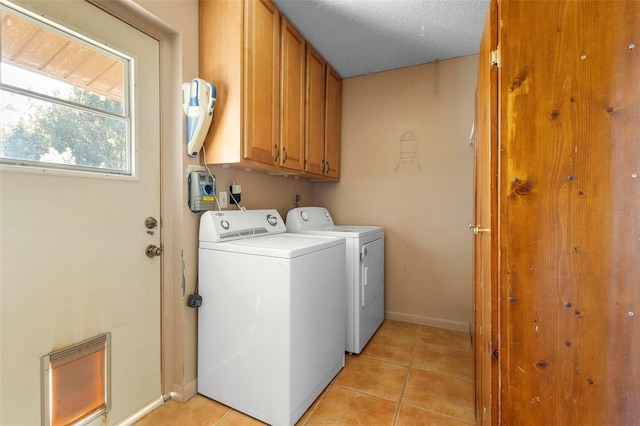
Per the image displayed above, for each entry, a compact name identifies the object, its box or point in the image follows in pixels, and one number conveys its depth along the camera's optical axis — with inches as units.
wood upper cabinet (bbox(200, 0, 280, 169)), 63.1
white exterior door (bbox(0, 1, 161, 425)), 42.1
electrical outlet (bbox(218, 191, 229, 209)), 72.0
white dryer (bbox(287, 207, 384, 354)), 82.0
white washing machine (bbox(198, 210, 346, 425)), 55.1
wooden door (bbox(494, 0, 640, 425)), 28.8
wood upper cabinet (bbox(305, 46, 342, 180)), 92.0
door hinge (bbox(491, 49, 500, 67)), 32.6
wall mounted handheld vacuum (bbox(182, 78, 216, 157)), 61.0
